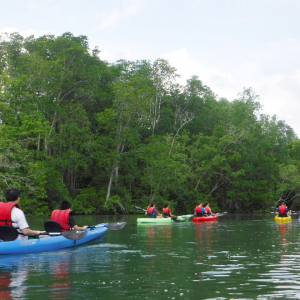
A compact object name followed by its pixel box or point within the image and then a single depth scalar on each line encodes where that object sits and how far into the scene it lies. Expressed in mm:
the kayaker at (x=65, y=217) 11688
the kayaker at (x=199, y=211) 24625
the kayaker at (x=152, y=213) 22969
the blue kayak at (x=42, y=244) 9961
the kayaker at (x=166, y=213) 23481
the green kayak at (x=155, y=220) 22062
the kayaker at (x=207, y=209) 26084
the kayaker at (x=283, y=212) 25594
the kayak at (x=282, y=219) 25453
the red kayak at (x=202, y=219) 24344
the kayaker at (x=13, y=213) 9117
